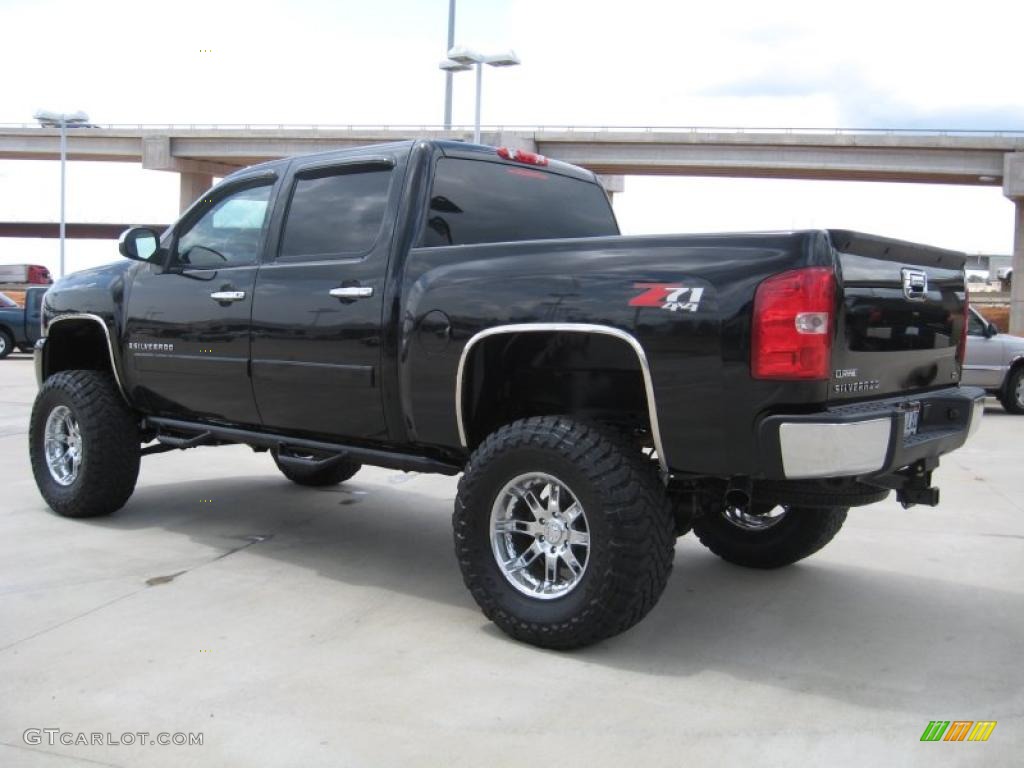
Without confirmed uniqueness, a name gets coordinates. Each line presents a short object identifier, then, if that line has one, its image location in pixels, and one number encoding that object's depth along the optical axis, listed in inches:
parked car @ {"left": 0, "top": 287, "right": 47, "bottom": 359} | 888.3
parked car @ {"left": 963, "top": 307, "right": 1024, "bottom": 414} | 562.6
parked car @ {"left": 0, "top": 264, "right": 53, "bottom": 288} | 2928.2
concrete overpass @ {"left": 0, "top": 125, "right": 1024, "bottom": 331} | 1694.1
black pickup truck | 139.6
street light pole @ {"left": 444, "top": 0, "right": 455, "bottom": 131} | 889.5
